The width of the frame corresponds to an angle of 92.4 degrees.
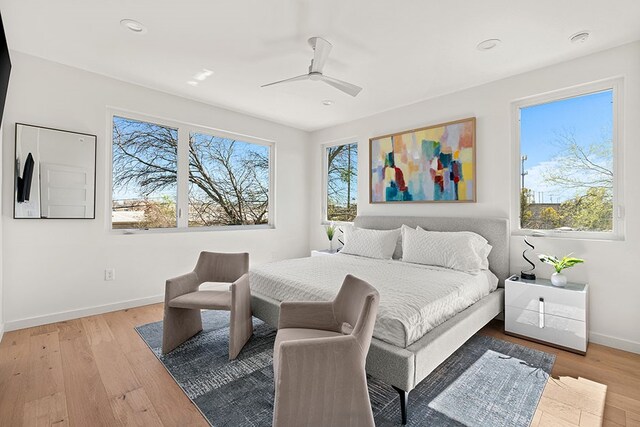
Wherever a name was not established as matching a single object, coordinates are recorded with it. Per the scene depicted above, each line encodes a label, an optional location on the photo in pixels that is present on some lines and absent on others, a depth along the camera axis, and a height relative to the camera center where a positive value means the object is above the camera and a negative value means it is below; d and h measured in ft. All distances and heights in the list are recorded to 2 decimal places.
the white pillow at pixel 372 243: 12.26 -1.16
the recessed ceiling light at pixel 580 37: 8.05 +4.79
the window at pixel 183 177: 11.98 +1.66
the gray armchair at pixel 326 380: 4.70 -2.57
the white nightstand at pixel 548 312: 8.29 -2.76
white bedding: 6.19 -1.87
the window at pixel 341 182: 16.25 +1.82
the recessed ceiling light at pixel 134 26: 7.74 +4.86
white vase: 8.83 -1.84
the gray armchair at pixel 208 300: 7.96 -2.31
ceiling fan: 8.16 +4.24
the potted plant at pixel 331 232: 15.88 -0.89
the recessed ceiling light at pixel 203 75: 10.47 +4.89
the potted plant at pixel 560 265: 8.78 -1.43
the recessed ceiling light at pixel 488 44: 8.43 +4.80
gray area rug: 5.76 -3.74
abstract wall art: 11.70 +2.13
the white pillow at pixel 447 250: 9.87 -1.18
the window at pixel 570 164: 9.10 +1.67
